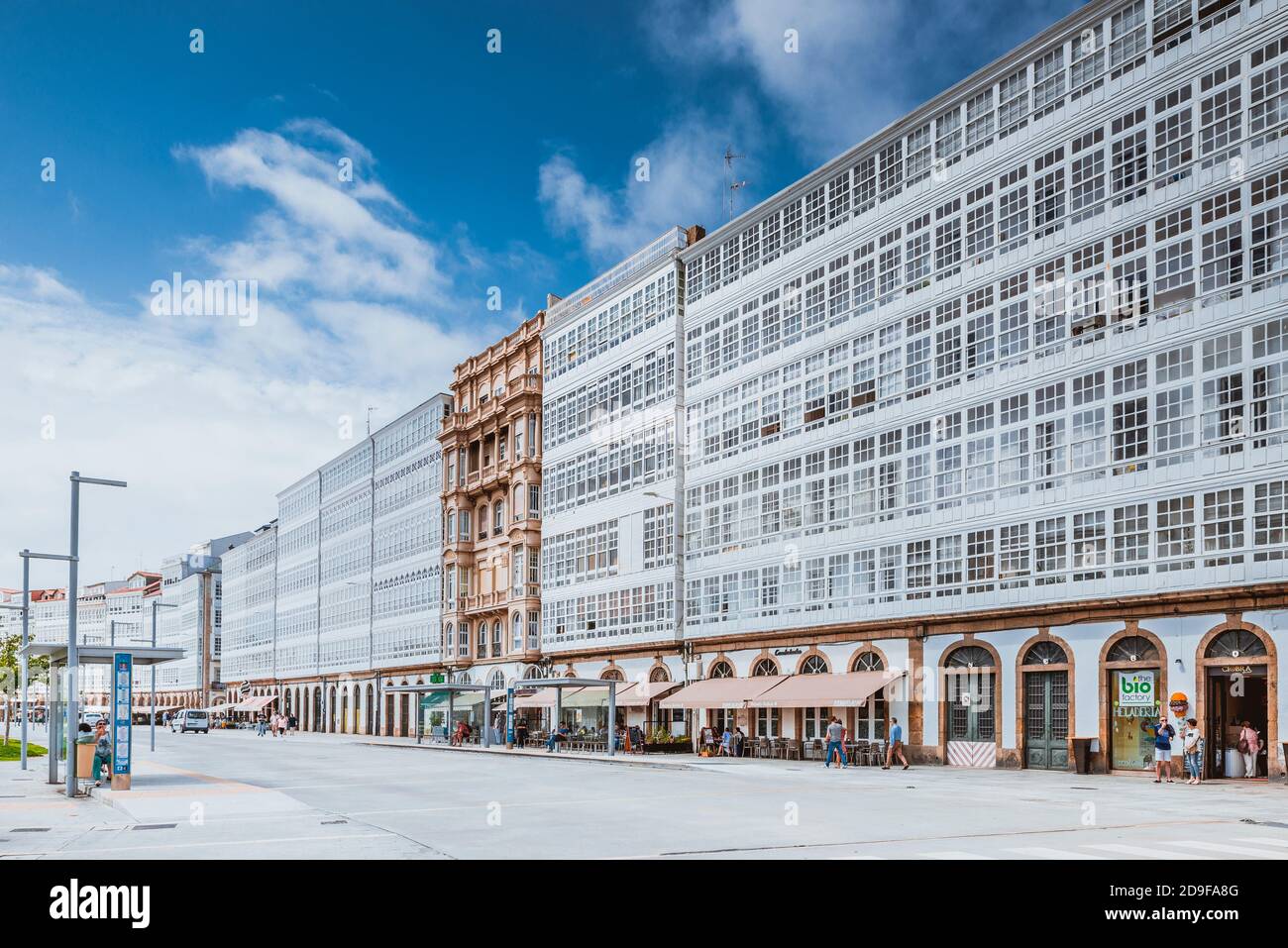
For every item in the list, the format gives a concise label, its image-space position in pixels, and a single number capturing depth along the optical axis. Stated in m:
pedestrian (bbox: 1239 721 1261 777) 32.53
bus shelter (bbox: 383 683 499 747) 61.78
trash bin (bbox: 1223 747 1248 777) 33.19
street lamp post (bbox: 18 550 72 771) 39.69
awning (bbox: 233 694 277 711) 115.69
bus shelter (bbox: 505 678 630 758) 49.84
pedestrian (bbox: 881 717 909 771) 40.08
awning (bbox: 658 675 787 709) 49.09
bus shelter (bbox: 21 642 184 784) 32.03
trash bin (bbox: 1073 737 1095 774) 35.88
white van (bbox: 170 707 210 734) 100.06
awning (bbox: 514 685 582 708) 62.01
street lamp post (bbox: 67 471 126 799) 28.36
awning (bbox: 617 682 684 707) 55.91
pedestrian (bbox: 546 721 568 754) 57.12
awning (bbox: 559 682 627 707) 61.03
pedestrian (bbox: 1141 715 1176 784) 32.72
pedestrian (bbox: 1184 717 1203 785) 31.84
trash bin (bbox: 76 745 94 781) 31.92
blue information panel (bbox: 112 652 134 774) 29.89
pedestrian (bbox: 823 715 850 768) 41.28
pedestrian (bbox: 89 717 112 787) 31.89
